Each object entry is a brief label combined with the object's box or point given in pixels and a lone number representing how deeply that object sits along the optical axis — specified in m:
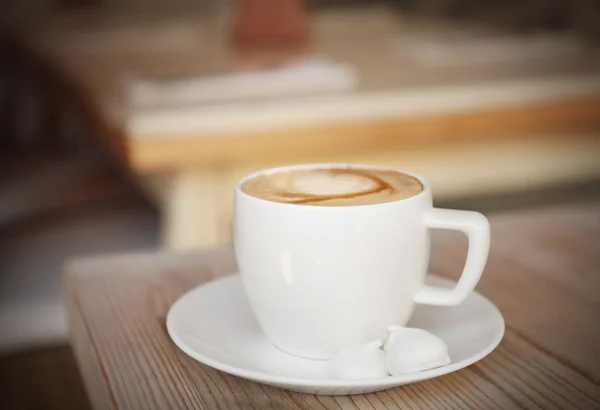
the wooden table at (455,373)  0.42
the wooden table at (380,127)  1.10
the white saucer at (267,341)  0.41
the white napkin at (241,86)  1.21
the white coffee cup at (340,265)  0.44
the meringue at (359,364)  0.42
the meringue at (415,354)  0.42
